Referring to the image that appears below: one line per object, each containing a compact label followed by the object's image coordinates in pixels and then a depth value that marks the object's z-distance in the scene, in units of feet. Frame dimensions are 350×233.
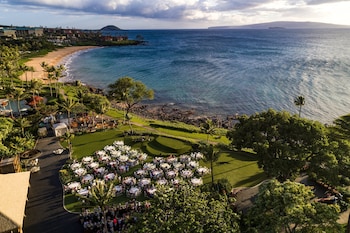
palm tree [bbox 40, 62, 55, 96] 246.88
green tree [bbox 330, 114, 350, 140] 87.35
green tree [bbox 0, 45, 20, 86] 259.60
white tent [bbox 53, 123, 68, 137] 168.25
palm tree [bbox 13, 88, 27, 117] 188.34
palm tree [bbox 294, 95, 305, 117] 182.19
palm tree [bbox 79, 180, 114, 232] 80.55
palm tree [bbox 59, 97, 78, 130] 174.60
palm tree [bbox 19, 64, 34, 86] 265.09
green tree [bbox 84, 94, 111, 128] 174.81
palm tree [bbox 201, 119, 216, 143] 140.87
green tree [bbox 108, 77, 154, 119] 206.80
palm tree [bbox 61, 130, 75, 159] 143.43
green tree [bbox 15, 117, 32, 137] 154.65
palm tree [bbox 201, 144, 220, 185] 112.78
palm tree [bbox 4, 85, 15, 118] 191.01
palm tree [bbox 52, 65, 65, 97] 244.01
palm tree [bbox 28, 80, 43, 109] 211.82
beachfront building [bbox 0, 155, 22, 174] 122.03
